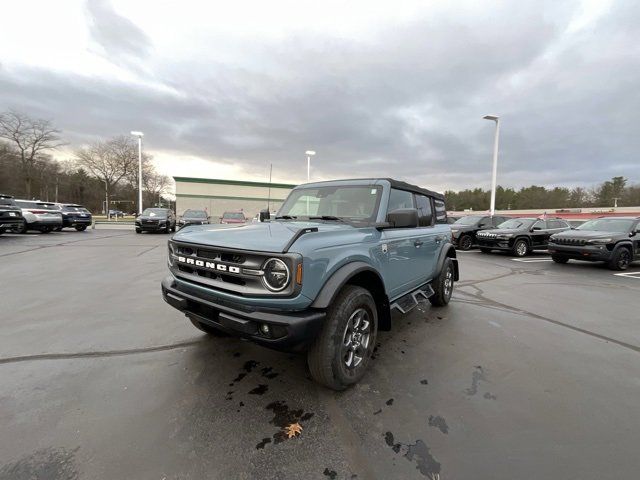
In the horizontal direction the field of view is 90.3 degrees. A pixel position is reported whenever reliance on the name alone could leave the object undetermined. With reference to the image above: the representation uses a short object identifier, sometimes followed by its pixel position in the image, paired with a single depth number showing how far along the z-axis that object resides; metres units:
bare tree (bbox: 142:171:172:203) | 53.78
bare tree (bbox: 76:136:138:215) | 40.62
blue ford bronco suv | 2.34
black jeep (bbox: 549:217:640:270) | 9.50
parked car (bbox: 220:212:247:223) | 19.78
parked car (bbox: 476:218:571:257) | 12.41
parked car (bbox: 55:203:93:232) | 18.52
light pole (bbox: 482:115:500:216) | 19.17
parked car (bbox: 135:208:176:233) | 18.91
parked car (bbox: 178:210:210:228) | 19.28
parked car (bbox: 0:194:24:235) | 13.13
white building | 38.97
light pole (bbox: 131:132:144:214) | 25.90
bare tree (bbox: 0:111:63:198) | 37.06
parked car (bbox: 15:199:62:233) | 15.53
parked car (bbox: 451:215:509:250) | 14.24
